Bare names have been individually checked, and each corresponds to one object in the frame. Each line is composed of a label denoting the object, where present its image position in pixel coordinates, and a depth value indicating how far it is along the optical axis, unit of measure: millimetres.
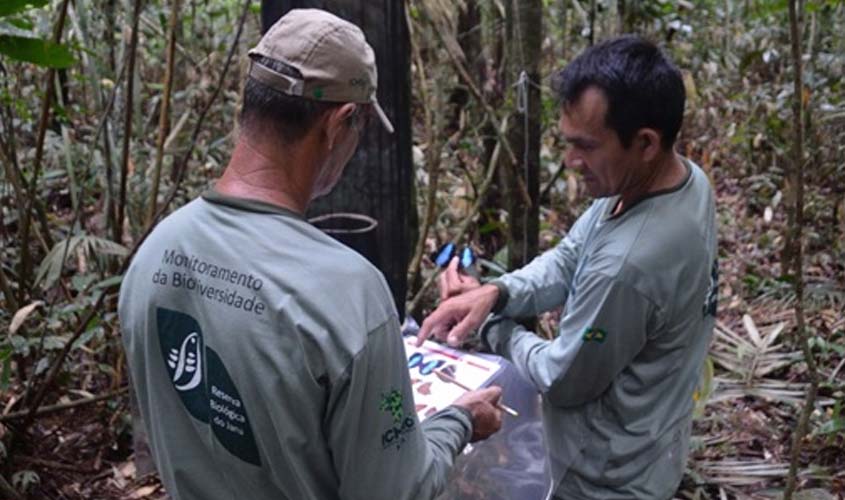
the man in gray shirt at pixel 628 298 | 1735
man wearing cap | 1185
